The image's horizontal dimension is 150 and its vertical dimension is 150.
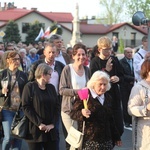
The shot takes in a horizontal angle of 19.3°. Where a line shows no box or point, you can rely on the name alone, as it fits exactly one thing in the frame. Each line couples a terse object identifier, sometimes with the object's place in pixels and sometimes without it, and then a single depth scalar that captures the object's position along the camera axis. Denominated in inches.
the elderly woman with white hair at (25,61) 501.5
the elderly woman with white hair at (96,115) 205.0
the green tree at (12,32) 2546.8
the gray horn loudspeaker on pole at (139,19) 375.9
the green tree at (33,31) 2629.2
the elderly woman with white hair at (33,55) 628.0
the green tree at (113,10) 3304.6
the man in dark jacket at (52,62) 283.7
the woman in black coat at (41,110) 234.1
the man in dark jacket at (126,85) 428.1
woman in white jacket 211.6
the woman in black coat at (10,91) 276.8
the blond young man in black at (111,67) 256.4
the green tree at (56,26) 2645.2
